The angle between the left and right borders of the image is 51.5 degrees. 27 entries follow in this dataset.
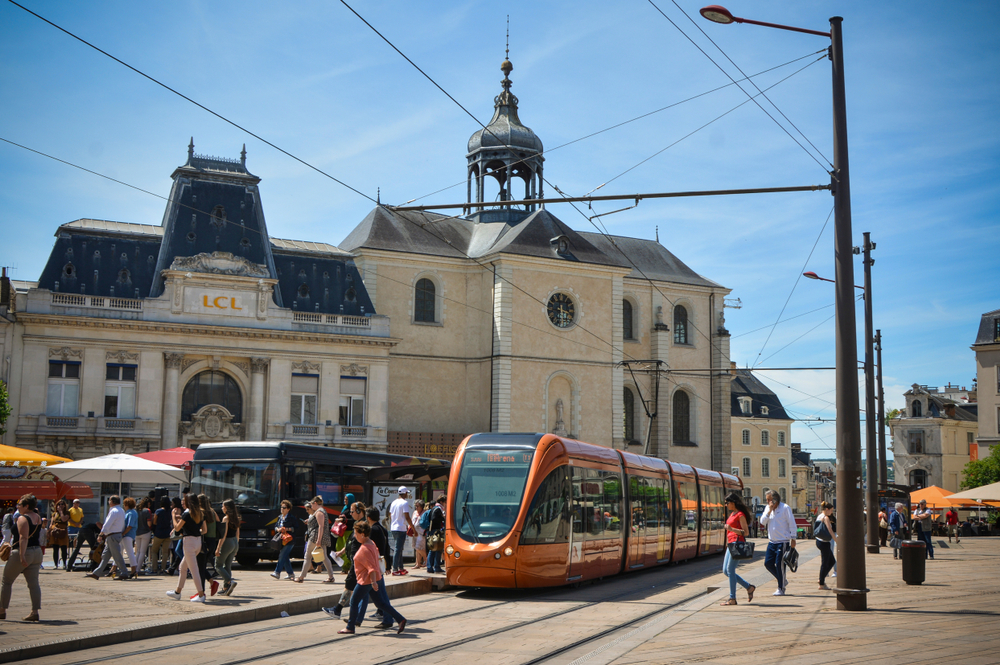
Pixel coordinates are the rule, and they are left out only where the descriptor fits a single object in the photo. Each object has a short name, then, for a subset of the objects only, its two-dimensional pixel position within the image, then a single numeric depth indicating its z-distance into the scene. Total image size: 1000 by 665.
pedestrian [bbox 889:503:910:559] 28.19
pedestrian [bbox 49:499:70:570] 21.02
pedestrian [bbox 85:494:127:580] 17.88
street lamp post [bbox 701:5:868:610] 13.91
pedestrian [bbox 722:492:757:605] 15.19
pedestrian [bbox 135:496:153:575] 19.64
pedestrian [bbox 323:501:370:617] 12.78
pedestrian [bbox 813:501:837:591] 17.55
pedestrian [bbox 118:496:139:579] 18.48
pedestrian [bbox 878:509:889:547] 36.44
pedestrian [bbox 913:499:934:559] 29.34
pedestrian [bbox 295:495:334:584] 18.47
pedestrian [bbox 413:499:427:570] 22.11
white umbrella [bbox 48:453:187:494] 23.25
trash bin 18.12
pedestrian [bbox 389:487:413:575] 20.08
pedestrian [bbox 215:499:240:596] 15.30
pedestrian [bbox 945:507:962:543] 44.36
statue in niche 50.62
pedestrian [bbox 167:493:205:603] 14.48
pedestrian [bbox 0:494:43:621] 12.20
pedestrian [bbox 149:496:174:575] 19.70
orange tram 16.78
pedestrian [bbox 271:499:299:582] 18.23
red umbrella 25.94
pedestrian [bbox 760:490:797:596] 16.08
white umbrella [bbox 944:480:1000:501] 31.55
